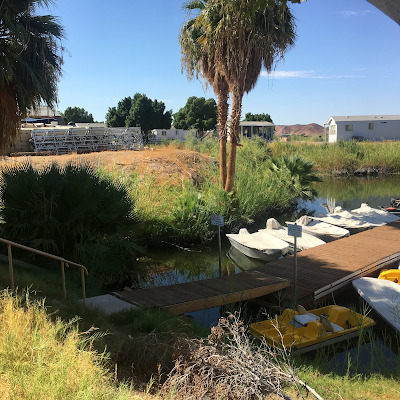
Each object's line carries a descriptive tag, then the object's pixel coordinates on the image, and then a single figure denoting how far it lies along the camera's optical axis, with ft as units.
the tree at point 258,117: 316.23
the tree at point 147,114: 214.28
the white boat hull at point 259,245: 37.52
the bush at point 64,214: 27.86
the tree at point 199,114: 227.61
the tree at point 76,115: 278.67
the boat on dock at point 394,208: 60.14
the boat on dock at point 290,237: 41.81
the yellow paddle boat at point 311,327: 20.11
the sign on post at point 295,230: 25.35
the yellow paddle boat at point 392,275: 29.95
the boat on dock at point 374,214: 54.81
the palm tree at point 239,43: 46.55
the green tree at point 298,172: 74.02
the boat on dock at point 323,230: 44.83
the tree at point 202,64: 54.08
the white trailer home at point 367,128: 203.82
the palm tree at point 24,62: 34.42
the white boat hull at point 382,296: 22.85
